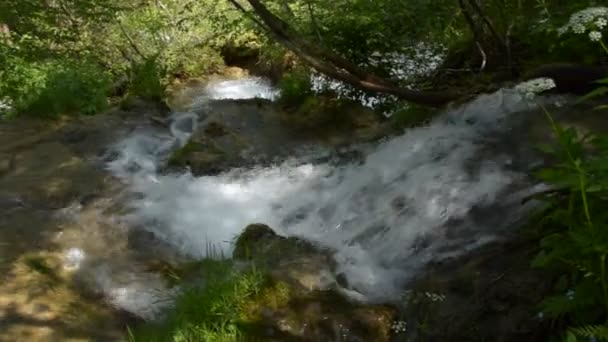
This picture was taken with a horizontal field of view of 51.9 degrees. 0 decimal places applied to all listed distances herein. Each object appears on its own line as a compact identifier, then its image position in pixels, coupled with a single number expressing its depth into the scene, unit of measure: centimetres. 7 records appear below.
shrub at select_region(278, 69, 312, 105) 845
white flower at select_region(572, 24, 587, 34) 251
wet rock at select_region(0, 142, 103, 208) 566
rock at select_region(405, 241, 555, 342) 301
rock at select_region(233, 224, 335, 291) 404
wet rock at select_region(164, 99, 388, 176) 685
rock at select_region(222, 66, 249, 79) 1301
